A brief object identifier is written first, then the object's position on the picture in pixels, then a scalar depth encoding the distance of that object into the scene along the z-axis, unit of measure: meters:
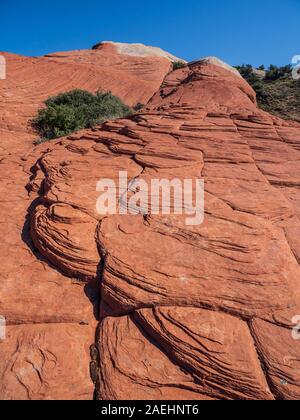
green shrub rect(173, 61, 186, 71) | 24.86
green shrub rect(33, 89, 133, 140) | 12.38
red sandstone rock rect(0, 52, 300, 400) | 2.90
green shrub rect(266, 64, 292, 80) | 23.45
